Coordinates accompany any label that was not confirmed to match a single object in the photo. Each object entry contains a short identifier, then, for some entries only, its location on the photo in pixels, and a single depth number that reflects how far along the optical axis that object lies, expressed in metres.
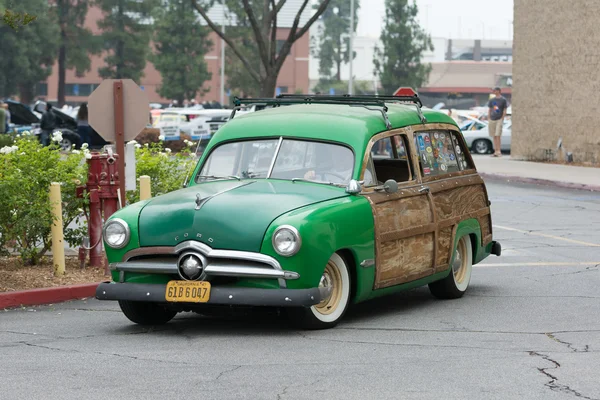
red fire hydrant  11.48
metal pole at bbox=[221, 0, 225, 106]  83.38
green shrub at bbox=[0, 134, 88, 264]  11.07
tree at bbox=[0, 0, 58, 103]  71.69
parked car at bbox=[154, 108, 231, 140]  40.09
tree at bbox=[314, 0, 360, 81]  136.12
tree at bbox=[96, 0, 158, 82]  76.88
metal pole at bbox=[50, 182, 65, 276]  11.23
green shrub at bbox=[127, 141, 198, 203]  12.91
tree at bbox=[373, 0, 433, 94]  80.25
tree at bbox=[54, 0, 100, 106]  77.62
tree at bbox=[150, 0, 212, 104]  78.31
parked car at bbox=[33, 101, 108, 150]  34.56
